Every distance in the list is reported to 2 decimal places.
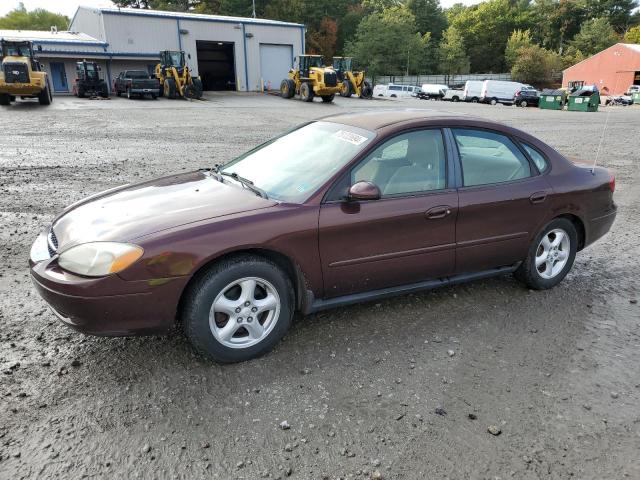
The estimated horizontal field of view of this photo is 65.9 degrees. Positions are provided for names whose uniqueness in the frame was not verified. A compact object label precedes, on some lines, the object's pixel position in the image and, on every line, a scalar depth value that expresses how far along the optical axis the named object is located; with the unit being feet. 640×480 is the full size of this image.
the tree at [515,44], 234.99
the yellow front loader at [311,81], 91.50
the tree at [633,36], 236.02
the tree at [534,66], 214.07
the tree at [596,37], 239.30
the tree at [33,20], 231.09
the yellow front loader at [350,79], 107.24
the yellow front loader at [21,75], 70.13
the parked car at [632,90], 154.36
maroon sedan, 9.21
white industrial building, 118.11
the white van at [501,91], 140.77
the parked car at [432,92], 149.18
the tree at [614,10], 269.64
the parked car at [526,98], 129.60
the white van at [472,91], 143.33
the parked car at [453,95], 147.84
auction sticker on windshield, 11.54
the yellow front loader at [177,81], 96.48
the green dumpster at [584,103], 106.23
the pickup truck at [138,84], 93.61
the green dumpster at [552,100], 116.47
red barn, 189.02
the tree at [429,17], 270.67
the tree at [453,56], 231.50
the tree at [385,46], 210.59
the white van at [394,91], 149.18
